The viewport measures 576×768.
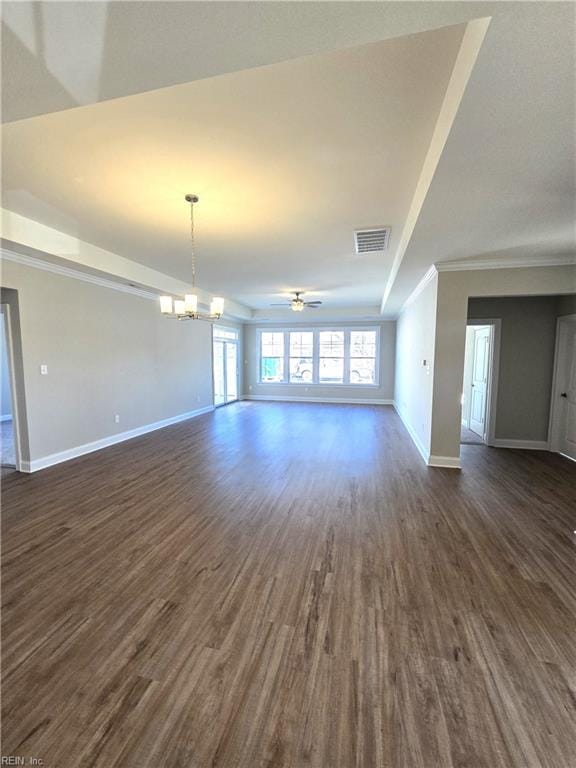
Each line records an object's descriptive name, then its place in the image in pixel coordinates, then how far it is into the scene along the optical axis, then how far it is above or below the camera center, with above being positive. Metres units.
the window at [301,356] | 10.36 -0.08
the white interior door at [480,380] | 5.75 -0.50
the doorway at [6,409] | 4.06 -1.15
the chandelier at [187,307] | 3.83 +0.56
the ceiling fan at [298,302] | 6.93 +1.09
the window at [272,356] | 10.56 -0.09
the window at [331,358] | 10.19 -0.14
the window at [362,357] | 9.99 -0.11
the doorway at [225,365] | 9.16 -0.34
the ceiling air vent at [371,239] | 3.68 +1.37
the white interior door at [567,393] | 4.82 -0.59
